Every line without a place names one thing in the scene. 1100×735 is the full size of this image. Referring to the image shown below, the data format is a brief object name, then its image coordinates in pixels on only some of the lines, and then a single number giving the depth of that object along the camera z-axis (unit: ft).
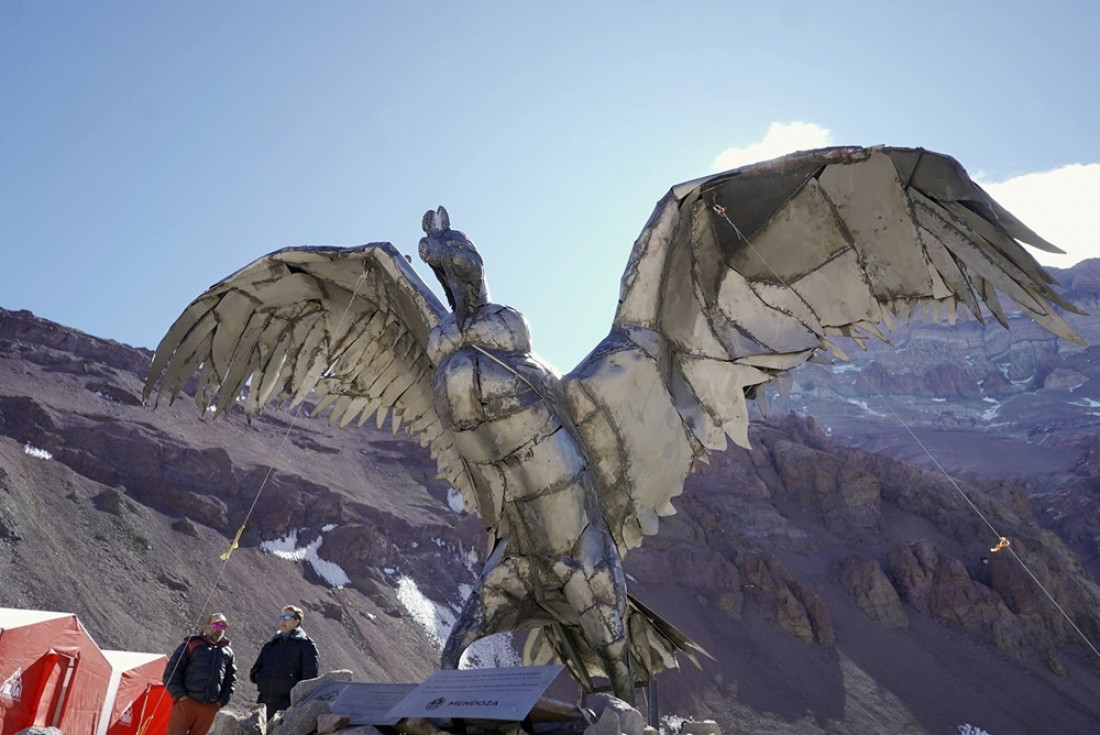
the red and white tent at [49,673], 33.55
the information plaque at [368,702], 16.10
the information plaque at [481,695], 14.51
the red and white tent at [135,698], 37.78
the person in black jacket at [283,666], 24.18
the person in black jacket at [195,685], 23.57
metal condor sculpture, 20.10
